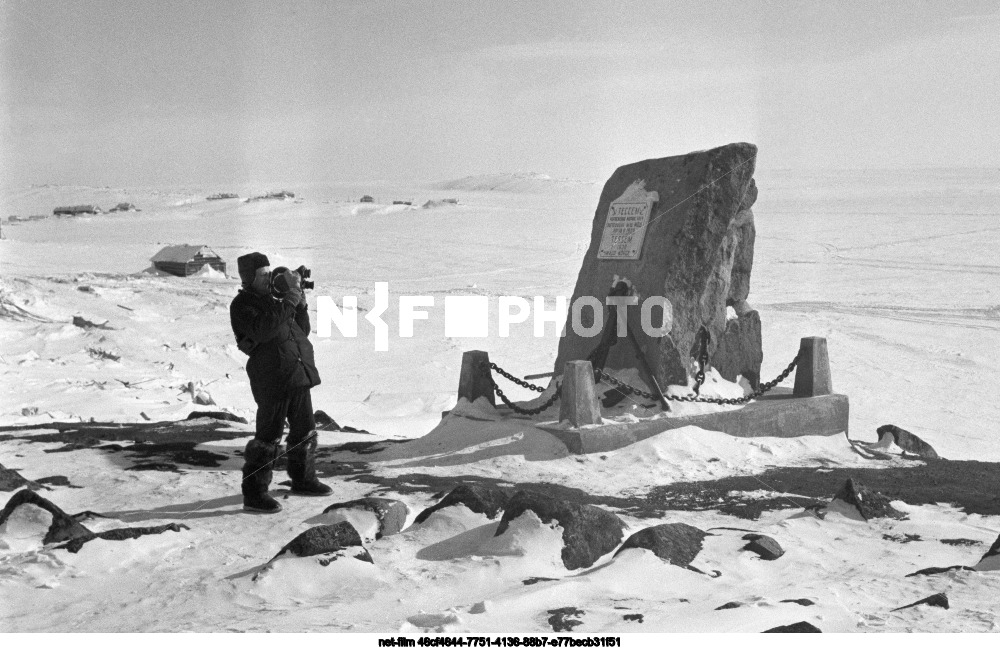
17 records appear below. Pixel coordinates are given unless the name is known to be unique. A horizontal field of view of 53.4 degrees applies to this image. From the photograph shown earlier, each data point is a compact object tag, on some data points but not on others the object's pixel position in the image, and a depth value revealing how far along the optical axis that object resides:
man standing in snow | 5.75
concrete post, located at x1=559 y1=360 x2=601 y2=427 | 7.58
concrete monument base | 7.49
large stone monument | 8.47
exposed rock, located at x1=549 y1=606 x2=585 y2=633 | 4.00
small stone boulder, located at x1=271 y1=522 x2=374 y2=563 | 4.66
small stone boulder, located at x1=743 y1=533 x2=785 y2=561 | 4.93
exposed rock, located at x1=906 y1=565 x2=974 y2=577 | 4.64
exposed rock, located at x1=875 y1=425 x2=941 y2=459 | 8.91
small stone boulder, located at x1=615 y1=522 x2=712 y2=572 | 4.74
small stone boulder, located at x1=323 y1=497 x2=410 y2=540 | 5.38
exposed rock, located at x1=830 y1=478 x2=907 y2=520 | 5.71
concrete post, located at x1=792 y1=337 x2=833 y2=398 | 8.73
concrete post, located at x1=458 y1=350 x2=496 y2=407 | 8.66
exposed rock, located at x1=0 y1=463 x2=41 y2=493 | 6.29
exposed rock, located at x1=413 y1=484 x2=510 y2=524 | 5.46
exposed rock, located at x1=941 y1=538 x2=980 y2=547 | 5.24
